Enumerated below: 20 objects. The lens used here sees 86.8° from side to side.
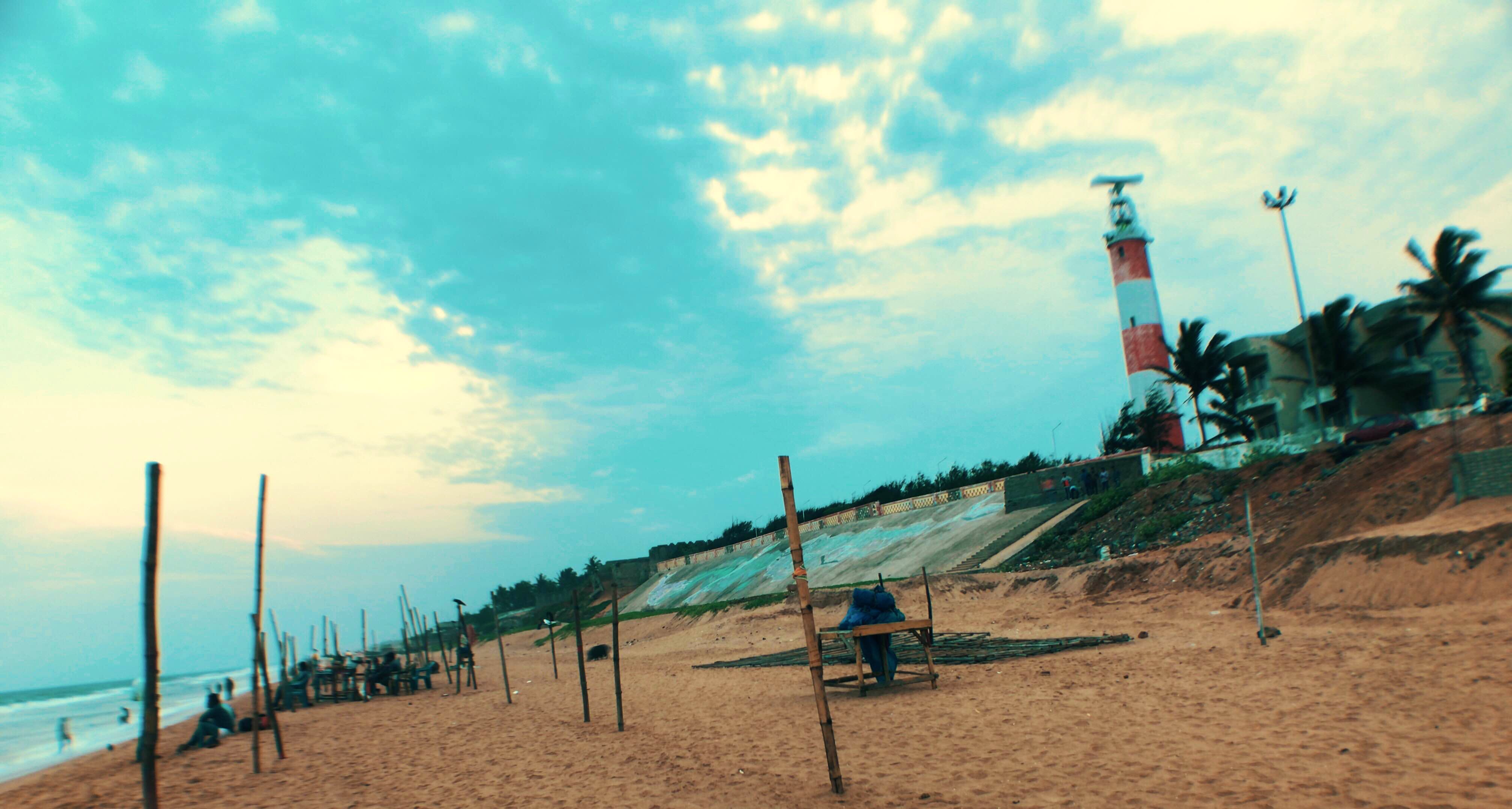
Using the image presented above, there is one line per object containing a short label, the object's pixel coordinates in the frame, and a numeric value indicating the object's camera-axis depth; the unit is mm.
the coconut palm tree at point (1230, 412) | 41156
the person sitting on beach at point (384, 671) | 22344
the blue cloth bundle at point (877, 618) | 11516
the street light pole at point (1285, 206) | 36875
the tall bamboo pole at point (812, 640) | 6734
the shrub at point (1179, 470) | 30109
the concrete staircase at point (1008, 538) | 29484
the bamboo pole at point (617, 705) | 11930
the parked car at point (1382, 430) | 28328
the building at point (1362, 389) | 34219
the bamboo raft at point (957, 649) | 14117
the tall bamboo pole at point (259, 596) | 12242
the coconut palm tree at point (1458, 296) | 32281
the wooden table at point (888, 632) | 11203
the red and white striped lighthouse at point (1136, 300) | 46062
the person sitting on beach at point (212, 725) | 14227
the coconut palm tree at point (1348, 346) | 34594
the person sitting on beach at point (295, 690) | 20516
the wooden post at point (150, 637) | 5805
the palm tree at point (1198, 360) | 40562
